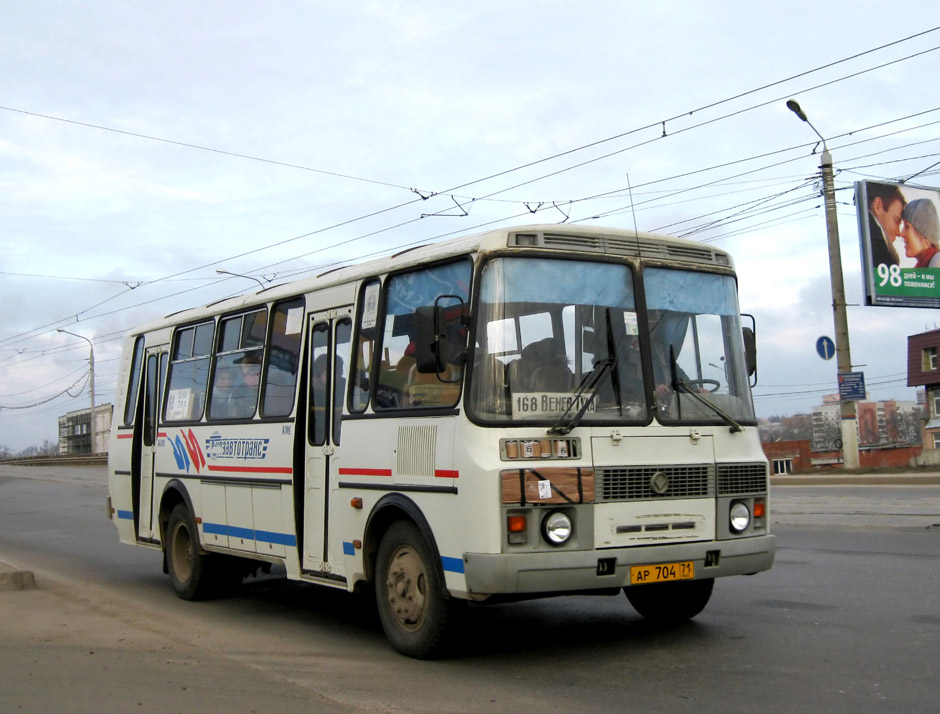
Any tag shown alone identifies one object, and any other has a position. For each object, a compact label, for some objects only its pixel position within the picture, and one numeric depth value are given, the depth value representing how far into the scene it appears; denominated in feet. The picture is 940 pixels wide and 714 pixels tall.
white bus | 21.93
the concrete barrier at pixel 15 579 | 35.14
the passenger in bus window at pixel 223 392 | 33.35
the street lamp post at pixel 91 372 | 206.80
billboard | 105.29
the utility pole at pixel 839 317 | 92.17
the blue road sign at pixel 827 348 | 93.76
